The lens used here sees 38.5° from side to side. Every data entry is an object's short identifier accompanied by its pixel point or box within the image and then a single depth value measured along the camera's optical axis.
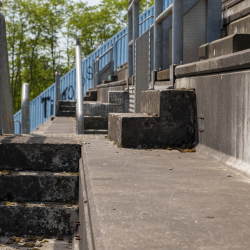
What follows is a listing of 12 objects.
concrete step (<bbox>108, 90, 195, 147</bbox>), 3.02
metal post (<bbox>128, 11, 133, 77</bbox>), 6.54
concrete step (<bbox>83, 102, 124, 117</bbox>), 6.09
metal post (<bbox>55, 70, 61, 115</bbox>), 11.55
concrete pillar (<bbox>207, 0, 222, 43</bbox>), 3.68
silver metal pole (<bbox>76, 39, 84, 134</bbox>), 4.59
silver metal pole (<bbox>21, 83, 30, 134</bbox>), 5.20
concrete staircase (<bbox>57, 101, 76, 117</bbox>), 10.70
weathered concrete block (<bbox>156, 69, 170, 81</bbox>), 3.86
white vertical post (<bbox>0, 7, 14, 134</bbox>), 3.53
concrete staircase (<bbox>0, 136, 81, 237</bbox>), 2.52
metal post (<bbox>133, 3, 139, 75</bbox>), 6.07
